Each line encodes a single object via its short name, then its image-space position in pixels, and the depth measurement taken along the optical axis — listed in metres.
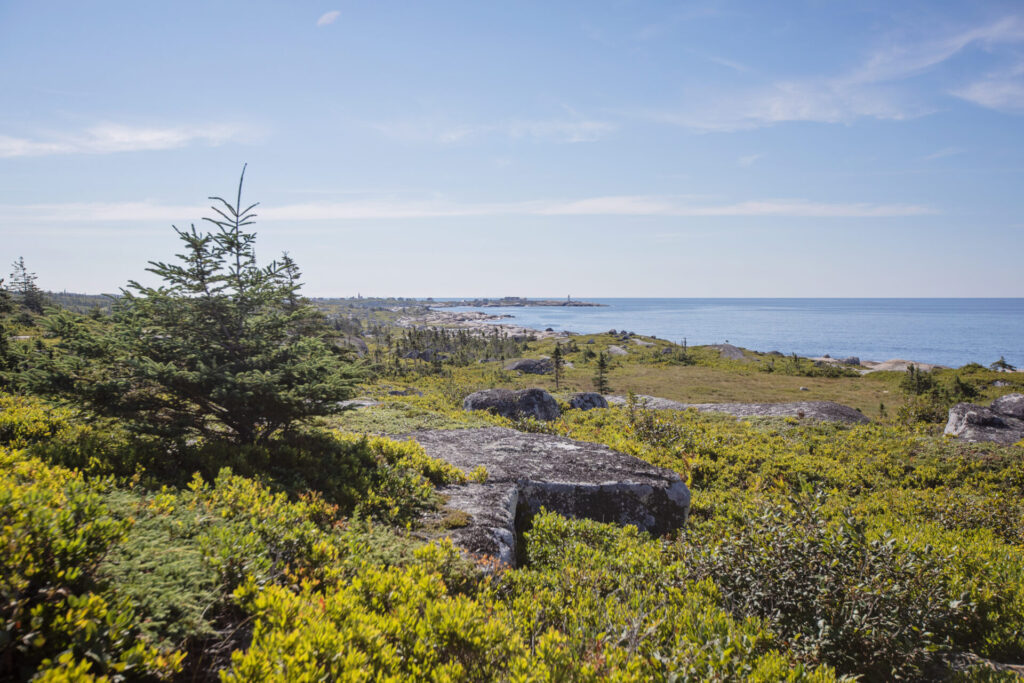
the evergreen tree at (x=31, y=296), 56.50
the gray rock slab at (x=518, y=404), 21.91
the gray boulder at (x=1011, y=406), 24.06
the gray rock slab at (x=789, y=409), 24.08
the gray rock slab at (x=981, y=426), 18.02
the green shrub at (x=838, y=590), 4.86
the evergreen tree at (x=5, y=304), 34.68
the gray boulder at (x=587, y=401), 25.78
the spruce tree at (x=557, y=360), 39.41
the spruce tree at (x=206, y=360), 7.00
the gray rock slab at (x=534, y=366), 52.66
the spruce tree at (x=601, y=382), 36.19
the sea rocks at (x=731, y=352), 66.12
